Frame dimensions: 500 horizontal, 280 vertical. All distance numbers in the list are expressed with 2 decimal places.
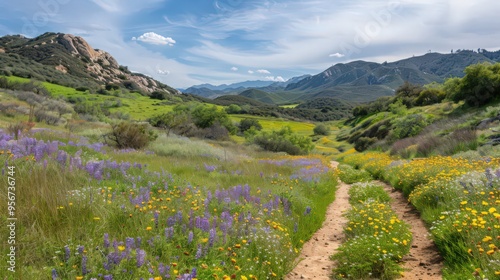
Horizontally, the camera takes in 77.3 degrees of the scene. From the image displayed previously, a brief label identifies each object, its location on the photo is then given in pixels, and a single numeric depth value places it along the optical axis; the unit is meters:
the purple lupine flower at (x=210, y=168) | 9.89
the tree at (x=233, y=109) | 113.96
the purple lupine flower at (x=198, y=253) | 3.74
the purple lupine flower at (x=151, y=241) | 3.72
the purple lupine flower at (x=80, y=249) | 3.25
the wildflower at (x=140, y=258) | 3.23
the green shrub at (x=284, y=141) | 36.53
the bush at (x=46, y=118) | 21.40
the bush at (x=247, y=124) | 64.12
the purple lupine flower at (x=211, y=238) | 4.09
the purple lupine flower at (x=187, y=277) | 2.98
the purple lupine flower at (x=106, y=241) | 3.44
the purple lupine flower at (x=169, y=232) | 4.01
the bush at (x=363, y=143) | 46.89
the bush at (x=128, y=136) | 14.84
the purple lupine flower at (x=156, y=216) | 4.32
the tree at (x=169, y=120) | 34.30
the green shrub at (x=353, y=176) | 15.60
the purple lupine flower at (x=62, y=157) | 6.63
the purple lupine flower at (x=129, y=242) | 3.42
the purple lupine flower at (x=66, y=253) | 3.19
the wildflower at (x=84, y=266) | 3.04
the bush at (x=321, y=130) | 84.00
